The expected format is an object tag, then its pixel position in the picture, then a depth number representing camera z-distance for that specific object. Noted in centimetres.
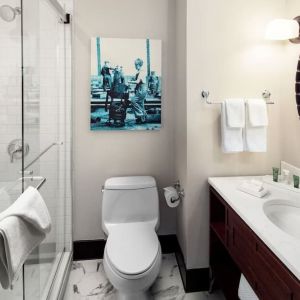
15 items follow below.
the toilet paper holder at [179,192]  209
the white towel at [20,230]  101
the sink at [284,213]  144
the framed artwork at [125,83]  219
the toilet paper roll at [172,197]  213
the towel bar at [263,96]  188
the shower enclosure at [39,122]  153
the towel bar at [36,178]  151
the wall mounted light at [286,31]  167
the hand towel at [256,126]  184
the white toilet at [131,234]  161
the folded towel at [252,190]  156
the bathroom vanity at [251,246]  102
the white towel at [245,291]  141
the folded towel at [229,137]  183
